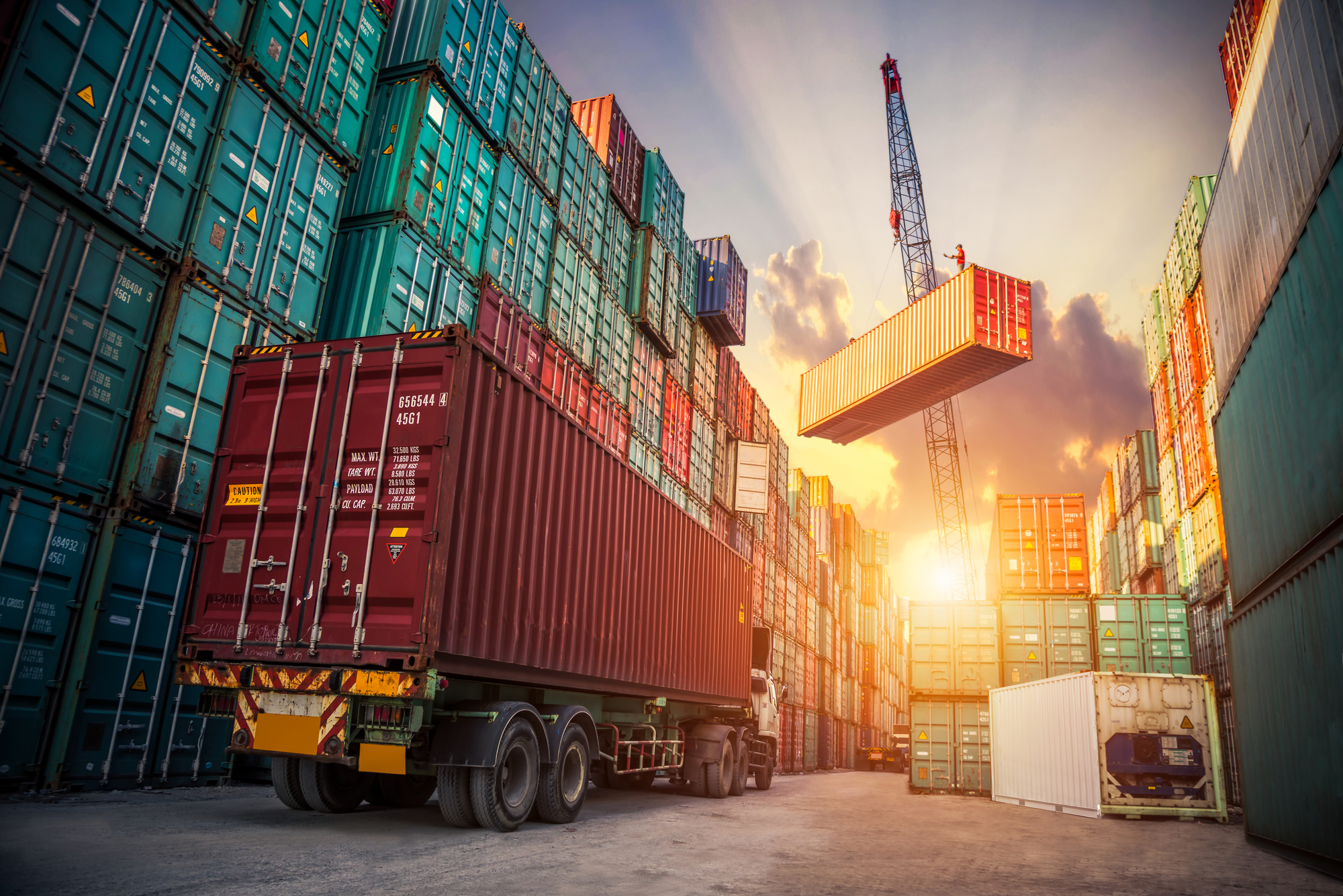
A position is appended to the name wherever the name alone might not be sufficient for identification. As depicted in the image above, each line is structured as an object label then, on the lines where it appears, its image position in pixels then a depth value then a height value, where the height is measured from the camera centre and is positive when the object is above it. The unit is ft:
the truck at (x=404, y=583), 21.80 +2.32
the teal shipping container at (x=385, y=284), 37.96 +17.40
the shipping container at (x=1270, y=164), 22.00 +16.96
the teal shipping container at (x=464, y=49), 42.98 +32.28
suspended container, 85.76 +37.83
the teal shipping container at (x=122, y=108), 25.88 +17.57
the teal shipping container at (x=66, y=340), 25.34 +9.53
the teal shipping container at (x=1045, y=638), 62.49 +5.42
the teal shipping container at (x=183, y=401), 29.45 +8.92
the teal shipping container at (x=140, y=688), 27.14 -1.35
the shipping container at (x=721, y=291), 81.82 +38.70
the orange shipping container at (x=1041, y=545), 91.97 +17.91
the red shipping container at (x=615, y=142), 65.87 +42.03
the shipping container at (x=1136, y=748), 43.60 -1.58
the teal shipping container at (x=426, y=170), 40.29 +24.29
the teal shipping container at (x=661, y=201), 70.23 +41.28
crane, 165.58 +92.50
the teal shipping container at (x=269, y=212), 32.58 +17.96
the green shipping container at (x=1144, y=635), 60.39 +5.90
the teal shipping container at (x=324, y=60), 34.94 +25.81
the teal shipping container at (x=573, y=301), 52.19 +23.87
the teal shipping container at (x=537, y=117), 50.11 +33.96
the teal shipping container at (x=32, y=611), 24.84 +0.85
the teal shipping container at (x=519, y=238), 46.57 +24.63
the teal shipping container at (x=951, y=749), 61.67 -3.19
